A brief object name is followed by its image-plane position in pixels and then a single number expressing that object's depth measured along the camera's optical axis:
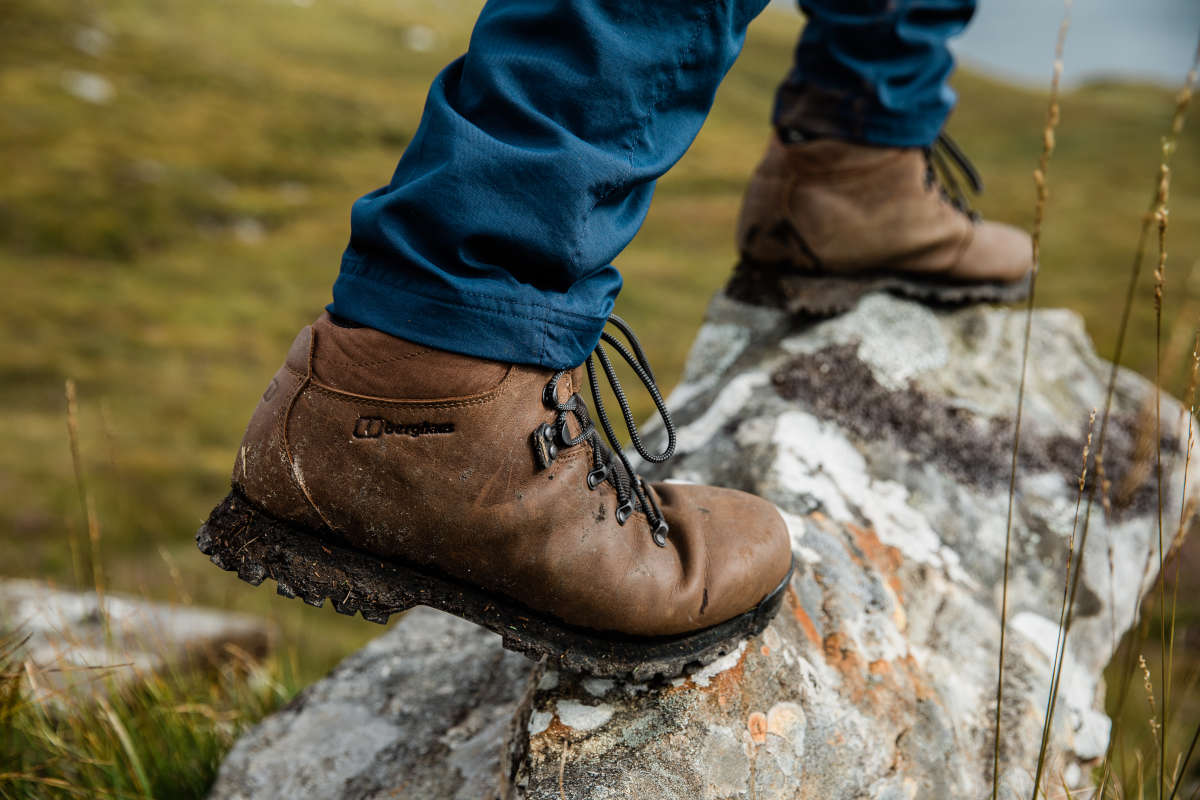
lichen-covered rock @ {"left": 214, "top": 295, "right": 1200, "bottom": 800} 0.93
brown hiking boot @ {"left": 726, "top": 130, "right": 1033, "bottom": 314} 1.21
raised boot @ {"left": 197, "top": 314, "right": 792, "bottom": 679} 0.89
